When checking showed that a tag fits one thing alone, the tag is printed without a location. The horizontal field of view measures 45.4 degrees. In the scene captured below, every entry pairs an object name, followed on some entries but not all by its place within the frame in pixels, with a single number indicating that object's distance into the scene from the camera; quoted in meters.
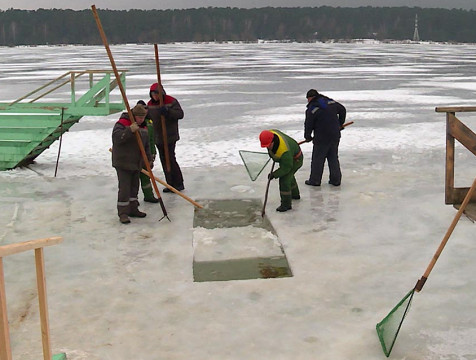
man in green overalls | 6.77
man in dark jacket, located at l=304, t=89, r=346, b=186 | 8.06
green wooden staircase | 9.24
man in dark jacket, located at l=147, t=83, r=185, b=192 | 7.60
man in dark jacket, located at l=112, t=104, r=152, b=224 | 6.66
